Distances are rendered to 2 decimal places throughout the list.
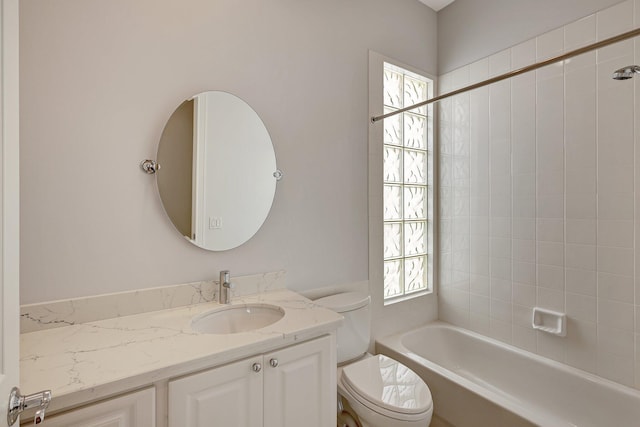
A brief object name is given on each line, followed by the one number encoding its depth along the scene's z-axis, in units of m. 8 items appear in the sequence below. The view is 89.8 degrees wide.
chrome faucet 1.40
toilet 1.32
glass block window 2.23
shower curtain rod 1.08
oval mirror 1.37
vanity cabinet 0.93
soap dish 1.79
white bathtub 1.53
